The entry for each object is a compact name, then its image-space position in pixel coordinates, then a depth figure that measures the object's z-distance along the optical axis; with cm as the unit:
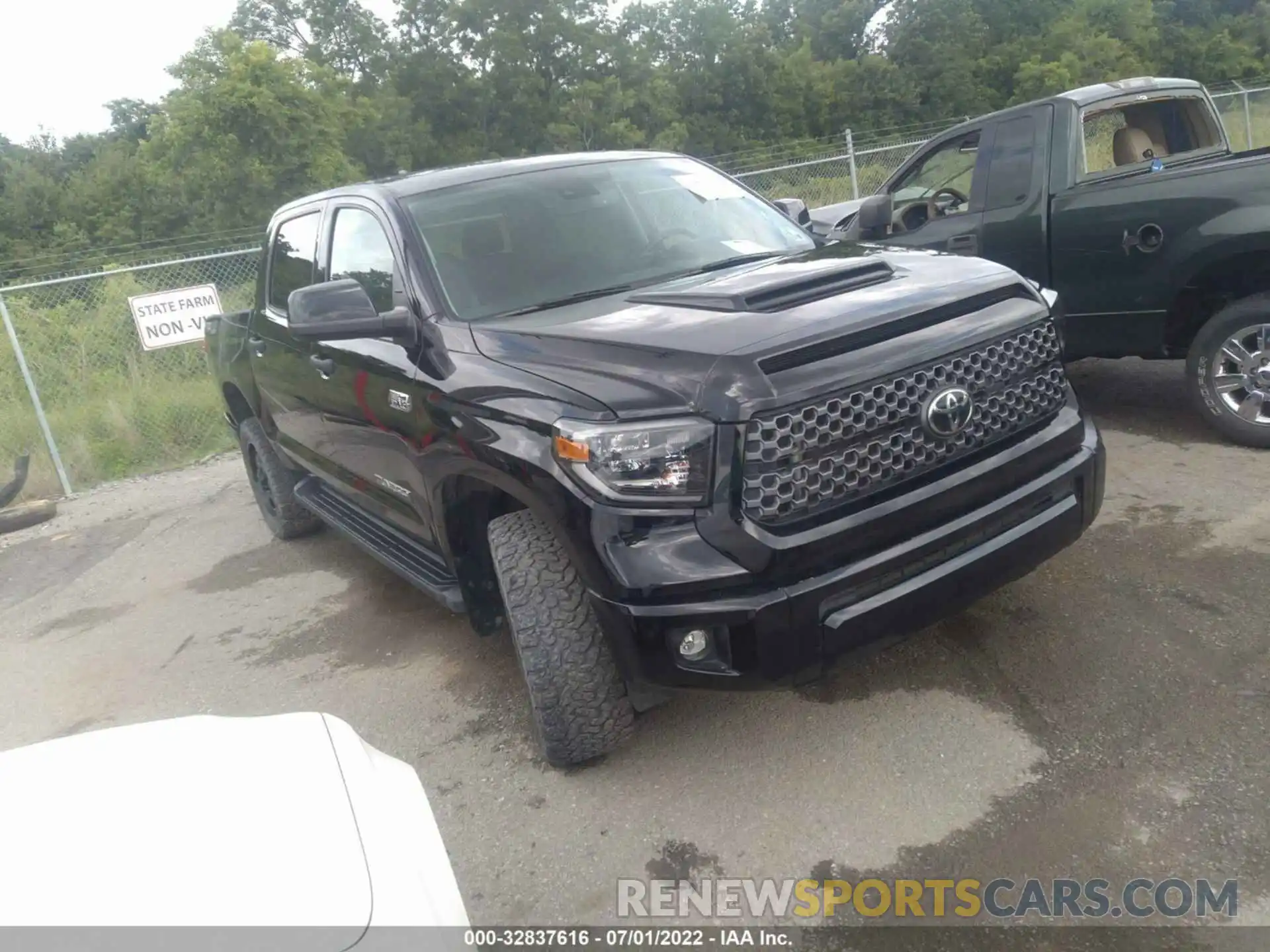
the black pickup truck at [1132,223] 482
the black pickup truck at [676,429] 270
